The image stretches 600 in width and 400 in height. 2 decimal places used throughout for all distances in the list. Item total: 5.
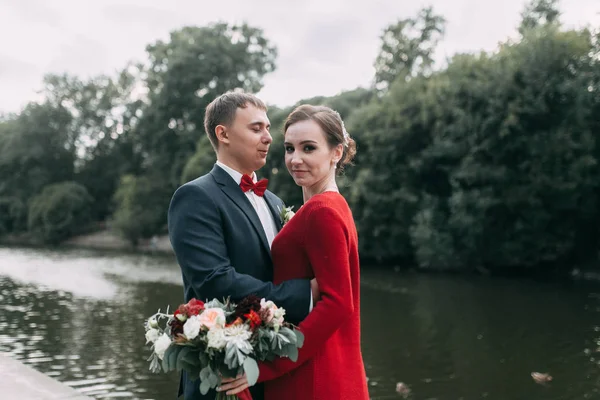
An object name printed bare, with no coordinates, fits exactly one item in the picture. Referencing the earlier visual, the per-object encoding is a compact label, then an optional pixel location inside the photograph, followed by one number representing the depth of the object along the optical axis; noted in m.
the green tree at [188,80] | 45.50
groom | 2.40
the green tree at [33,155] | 54.50
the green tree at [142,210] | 43.50
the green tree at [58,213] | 48.75
